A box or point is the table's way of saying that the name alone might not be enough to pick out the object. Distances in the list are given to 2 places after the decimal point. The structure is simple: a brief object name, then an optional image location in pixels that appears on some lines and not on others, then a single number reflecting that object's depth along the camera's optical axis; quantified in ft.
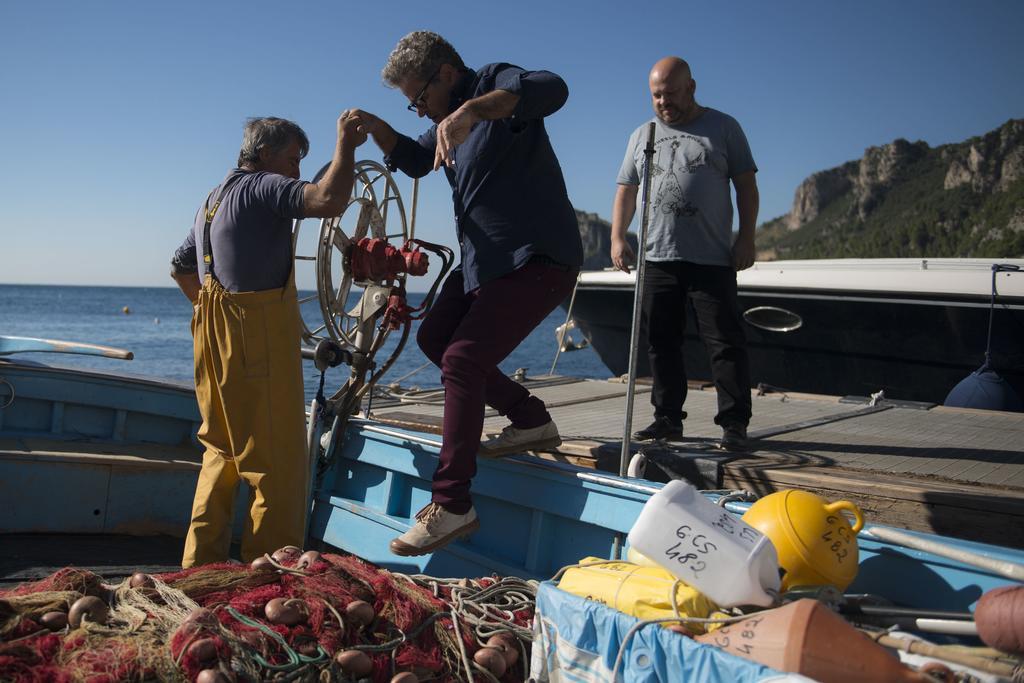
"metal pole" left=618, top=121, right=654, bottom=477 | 10.68
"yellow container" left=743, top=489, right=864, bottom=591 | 7.37
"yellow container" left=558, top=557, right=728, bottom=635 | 7.28
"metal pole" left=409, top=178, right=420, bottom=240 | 14.49
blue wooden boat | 7.50
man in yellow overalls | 11.55
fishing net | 7.53
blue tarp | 6.30
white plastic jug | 7.02
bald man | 13.30
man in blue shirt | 10.38
